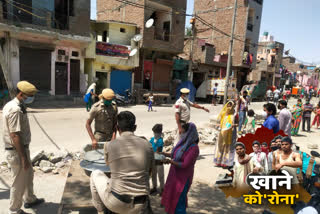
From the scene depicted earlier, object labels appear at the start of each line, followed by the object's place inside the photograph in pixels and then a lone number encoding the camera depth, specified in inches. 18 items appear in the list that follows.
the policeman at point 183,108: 206.4
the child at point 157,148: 163.2
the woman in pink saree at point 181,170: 116.2
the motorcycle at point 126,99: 640.4
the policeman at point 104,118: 152.3
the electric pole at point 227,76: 524.6
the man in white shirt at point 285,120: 239.0
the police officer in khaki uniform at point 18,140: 116.2
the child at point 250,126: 371.9
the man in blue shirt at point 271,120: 191.2
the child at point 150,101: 558.8
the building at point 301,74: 1916.8
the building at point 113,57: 661.9
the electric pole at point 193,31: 744.3
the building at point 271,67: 1333.7
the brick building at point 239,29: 1081.4
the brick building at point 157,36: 730.2
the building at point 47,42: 504.4
